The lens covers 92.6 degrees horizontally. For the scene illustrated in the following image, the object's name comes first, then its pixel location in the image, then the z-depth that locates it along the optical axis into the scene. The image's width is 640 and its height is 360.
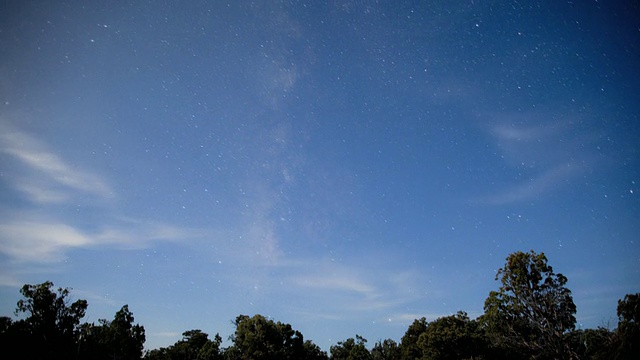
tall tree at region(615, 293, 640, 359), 17.30
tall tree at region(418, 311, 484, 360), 46.38
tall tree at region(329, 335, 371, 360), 65.31
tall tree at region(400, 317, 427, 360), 56.56
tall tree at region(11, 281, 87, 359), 43.44
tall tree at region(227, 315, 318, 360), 51.94
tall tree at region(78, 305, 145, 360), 52.59
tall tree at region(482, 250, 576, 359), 28.81
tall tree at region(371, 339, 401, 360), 73.36
